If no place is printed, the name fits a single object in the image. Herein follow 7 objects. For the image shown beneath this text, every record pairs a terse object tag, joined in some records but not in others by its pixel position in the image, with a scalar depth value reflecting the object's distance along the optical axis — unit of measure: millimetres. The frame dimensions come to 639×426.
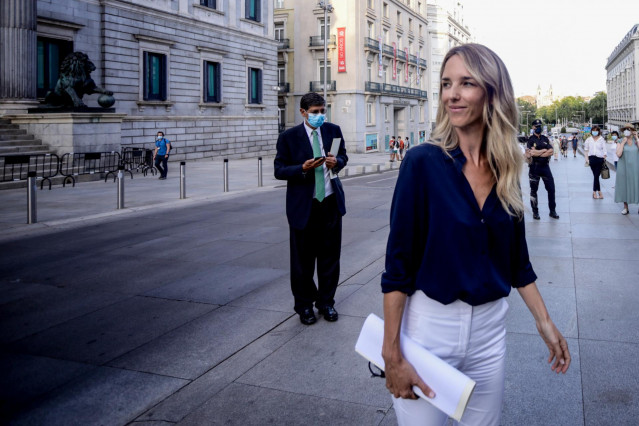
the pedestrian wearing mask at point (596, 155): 15047
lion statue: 22172
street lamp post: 42225
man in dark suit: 5410
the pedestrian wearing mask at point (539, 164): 11688
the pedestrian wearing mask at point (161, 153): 22656
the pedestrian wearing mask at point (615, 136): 15095
